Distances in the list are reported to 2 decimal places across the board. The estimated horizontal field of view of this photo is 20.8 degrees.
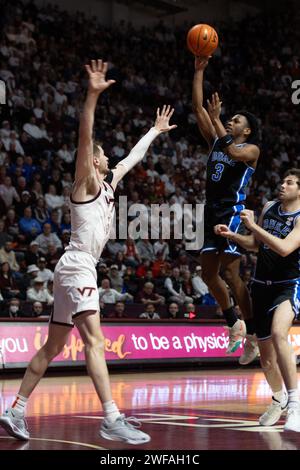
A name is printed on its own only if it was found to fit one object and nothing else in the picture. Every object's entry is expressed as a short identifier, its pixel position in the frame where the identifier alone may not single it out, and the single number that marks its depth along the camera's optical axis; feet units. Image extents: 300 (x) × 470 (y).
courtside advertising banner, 43.88
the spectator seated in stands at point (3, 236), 50.19
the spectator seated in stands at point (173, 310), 53.47
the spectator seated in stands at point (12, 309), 45.78
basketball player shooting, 27.76
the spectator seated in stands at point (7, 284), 47.14
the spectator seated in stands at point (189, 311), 54.19
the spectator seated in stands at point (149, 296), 53.72
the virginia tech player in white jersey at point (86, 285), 19.93
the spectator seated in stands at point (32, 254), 50.23
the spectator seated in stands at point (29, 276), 48.78
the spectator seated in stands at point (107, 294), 51.34
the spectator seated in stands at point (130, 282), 54.44
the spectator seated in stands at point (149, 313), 51.88
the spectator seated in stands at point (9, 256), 49.21
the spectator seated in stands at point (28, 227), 52.70
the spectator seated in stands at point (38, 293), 47.75
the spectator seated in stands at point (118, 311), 49.98
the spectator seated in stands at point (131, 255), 56.18
